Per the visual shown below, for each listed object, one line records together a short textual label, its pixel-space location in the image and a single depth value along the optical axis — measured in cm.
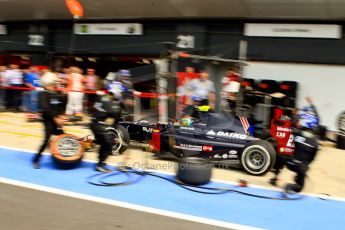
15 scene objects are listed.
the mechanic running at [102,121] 712
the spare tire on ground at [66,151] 716
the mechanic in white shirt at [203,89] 1044
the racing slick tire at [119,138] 846
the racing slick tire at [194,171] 655
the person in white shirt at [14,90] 1408
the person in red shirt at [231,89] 1032
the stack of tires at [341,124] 1121
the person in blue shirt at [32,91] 1312
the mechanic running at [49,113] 707
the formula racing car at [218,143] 739
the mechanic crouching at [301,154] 625
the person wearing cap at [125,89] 897
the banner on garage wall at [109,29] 1566
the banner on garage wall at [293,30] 1261
